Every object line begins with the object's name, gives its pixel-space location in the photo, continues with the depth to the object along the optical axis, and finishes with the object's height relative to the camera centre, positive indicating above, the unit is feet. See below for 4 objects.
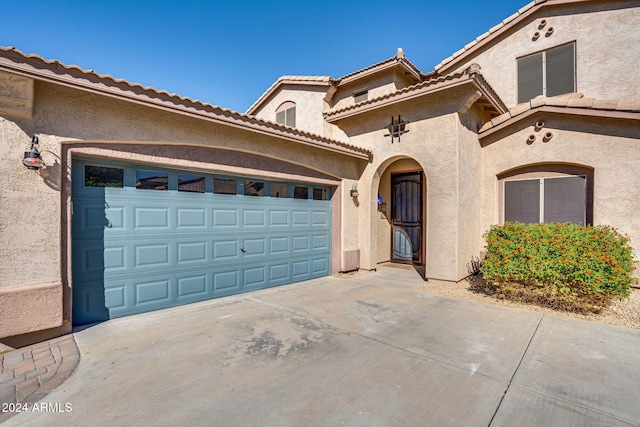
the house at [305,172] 15.69 +3.14
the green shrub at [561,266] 19.25 -3.75
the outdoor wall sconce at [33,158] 14.61 +2.58
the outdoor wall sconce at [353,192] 32.42 +2.09
